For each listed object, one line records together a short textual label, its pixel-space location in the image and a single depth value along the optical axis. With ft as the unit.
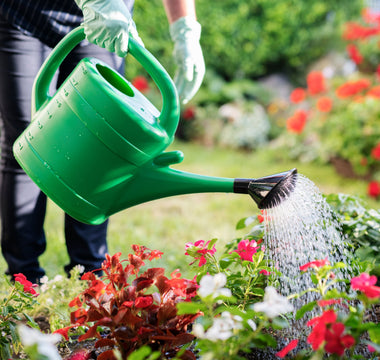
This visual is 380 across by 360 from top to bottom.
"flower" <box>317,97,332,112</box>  13.80
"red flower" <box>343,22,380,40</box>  16.87
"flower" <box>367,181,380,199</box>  11.01
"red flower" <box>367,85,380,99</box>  12.31
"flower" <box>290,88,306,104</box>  15.83
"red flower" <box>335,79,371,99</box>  13.14
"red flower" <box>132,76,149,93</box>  18.90
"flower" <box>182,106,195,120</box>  19.20
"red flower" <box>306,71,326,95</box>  15.42
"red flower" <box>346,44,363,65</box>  16.52
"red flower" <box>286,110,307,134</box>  14.79
